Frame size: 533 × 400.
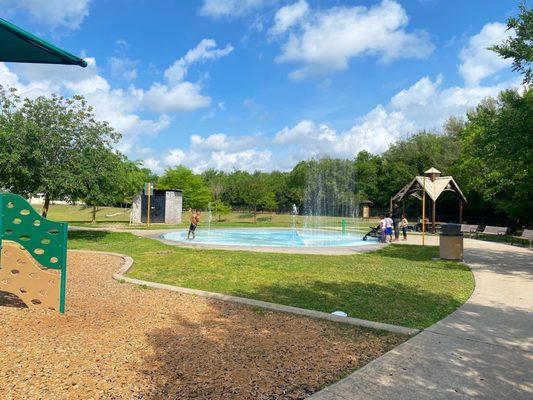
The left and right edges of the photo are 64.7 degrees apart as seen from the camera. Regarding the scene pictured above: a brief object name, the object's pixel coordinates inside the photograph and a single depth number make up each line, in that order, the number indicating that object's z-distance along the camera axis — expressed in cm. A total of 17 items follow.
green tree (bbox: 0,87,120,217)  1488
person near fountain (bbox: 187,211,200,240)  1908
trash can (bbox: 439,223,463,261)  1256
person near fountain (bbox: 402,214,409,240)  2107
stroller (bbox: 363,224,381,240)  2166
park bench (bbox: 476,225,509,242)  2325
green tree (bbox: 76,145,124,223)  1608
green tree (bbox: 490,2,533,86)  1164
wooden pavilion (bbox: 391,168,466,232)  2466
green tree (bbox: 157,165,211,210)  5175
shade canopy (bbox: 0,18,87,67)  378
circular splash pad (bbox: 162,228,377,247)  1953
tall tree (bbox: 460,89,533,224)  1187
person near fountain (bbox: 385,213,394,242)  1938
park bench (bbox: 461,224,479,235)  2467
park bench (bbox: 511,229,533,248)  1739
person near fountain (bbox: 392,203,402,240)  2078
